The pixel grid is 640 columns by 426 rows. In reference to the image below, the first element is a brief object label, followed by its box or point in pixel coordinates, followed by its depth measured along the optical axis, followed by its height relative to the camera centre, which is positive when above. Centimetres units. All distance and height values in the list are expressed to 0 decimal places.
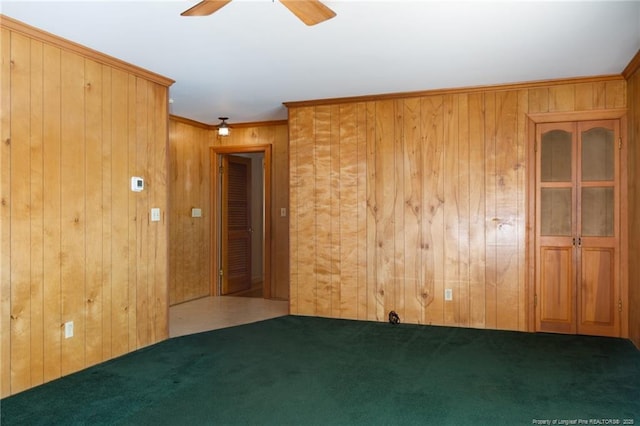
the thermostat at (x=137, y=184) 417 +26
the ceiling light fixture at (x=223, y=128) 620 +113
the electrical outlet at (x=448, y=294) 496 -88
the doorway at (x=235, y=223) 673 -16
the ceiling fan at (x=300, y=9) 246 +111
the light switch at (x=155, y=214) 440 -2
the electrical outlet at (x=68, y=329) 354 -89
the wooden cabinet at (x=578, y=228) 453 -16
